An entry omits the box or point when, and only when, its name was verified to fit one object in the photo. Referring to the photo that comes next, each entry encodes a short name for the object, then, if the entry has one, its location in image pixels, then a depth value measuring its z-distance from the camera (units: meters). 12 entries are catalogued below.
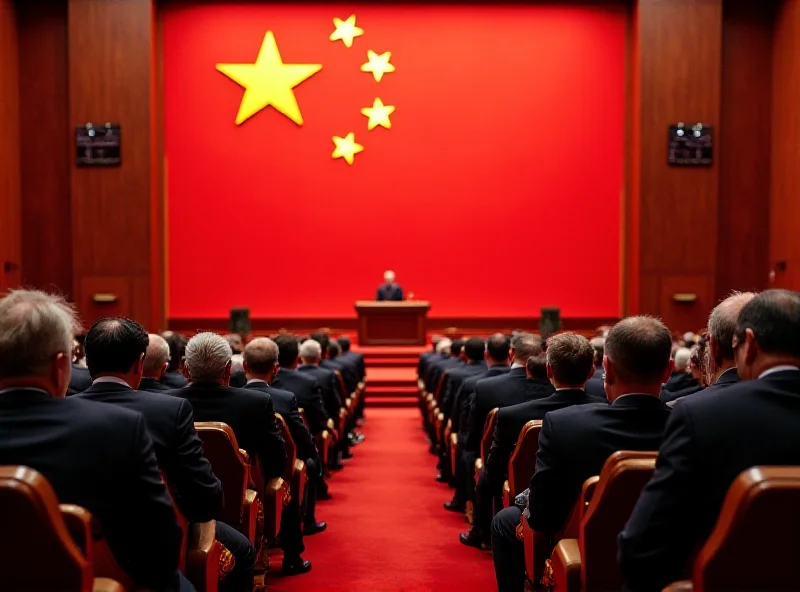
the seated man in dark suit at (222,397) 2.96
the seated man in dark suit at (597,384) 3.79
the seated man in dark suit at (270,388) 3.66
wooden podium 12.05
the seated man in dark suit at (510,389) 3.71
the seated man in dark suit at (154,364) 3.08
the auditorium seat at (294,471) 3.51
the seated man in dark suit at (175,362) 4.04
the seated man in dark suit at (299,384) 4.50
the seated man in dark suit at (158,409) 2.09
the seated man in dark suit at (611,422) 2.09
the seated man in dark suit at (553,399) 2.83
